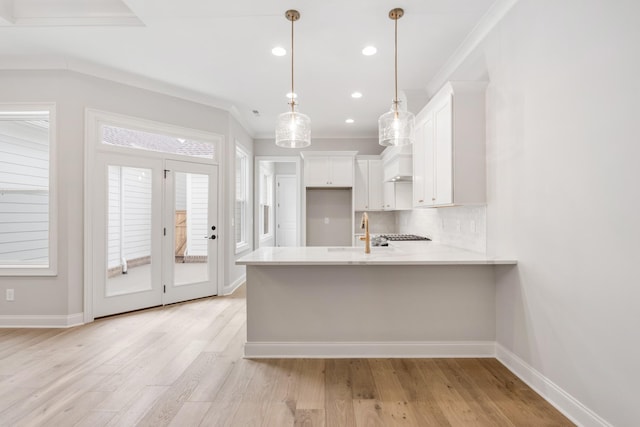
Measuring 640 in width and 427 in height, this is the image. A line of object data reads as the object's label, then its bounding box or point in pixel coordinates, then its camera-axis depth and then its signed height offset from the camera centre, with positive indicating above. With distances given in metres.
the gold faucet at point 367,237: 2.90 -0.20
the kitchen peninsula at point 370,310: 2.70 -0.80
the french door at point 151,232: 3.74 -0.21
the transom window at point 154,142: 3.83 +0.95
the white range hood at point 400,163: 4.34 +0.74
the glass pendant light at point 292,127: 2.62 +0.72
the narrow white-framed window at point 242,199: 5.61 +0.30
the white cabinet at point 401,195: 5.07 +0.32
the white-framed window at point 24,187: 3.55 +0.32
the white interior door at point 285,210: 8.23 +0.14
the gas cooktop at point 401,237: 4.44 -0.32
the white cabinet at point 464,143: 2.76 +0.62
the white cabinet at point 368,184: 6.00 +0.58
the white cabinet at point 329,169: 5.96 +0.86
